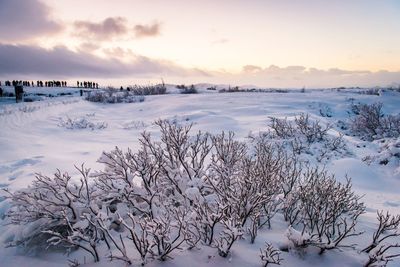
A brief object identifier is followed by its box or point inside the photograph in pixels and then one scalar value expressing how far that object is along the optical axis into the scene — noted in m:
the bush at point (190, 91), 37.22
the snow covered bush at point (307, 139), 10.28
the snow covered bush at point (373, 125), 13.30
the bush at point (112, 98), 27.44
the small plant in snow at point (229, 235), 3.76
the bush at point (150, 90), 36.08
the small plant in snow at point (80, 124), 14.78
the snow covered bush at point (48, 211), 4.47
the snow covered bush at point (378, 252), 3.79
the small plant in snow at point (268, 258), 3.67
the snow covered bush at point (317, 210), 4.10
